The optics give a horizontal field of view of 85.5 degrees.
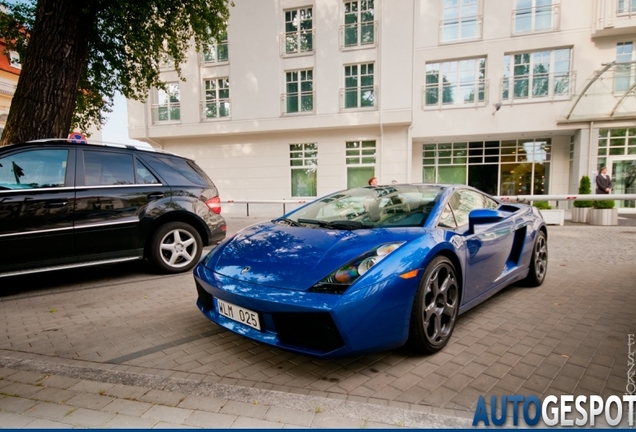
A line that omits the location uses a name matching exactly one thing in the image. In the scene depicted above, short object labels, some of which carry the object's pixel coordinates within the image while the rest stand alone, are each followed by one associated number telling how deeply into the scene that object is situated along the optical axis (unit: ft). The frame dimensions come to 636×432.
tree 19.57
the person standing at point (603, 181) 40.55
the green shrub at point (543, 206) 37.99
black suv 12.80
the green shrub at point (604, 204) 36.90
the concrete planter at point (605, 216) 35.91
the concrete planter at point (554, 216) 35.73
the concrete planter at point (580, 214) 38.96
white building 47.88
